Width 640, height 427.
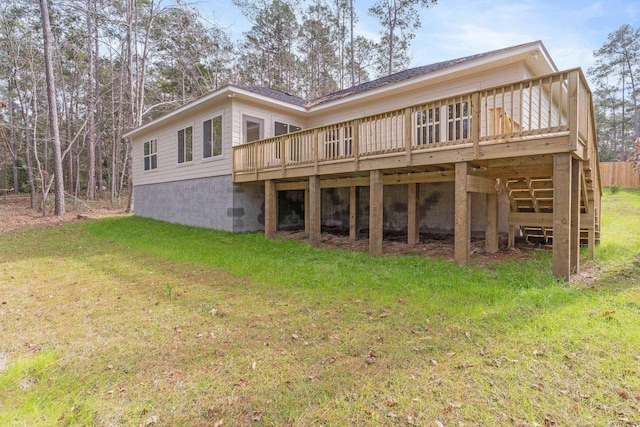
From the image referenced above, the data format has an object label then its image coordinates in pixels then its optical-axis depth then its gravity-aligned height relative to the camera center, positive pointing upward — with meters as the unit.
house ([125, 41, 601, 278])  5.15 +1.10
